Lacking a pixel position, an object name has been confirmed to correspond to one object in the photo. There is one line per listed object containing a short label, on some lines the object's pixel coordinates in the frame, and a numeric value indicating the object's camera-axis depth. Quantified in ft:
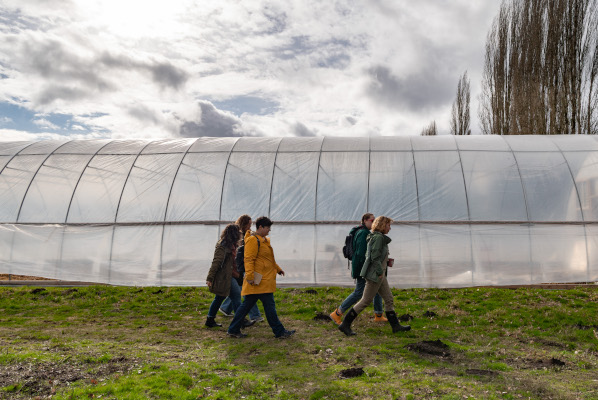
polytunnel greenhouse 41.52
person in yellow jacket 23.41
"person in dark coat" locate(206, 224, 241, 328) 26.09
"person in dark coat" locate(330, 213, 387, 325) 26.30
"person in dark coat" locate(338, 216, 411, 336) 24.49
